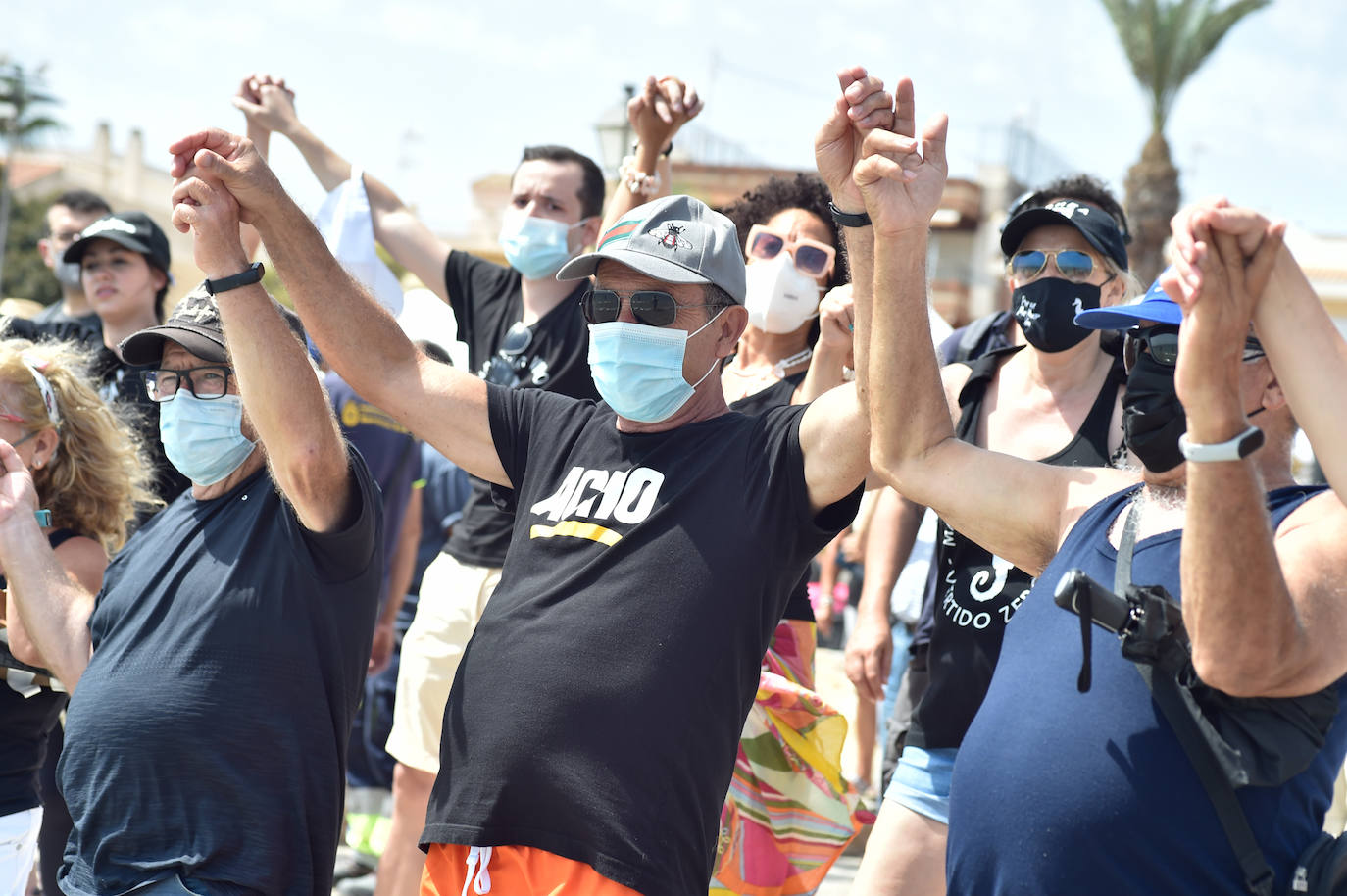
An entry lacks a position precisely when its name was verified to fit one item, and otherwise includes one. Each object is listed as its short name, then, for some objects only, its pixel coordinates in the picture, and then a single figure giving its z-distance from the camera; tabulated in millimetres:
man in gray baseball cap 2783
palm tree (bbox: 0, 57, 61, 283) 48844
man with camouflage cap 3145
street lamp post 8375
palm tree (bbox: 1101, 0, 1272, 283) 23594
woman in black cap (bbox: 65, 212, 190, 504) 5785
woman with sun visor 3738
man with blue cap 2109
